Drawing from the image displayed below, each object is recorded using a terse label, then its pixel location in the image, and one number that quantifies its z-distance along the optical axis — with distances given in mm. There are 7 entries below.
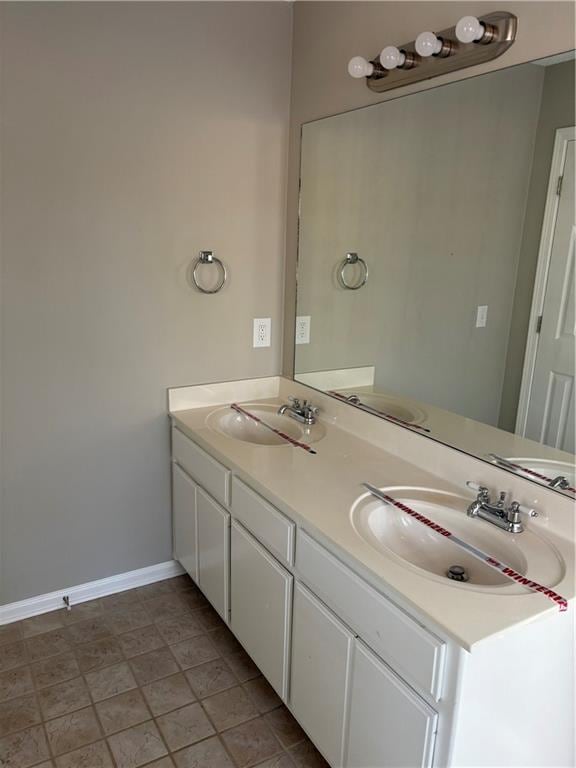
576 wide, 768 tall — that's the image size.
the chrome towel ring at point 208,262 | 2266
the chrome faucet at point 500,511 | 1448
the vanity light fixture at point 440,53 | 1439
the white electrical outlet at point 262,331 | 2480
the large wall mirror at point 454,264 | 1479
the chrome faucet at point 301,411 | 2293
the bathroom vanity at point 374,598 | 1151
